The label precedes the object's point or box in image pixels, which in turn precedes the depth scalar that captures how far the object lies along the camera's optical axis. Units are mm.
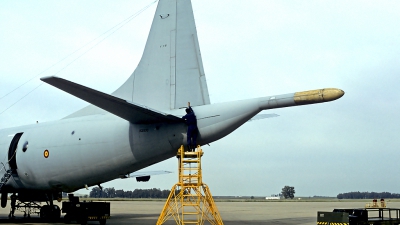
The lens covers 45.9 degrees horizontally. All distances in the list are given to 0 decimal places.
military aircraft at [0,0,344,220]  18141
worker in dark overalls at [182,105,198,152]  18469
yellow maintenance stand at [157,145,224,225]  17250
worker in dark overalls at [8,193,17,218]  26584
